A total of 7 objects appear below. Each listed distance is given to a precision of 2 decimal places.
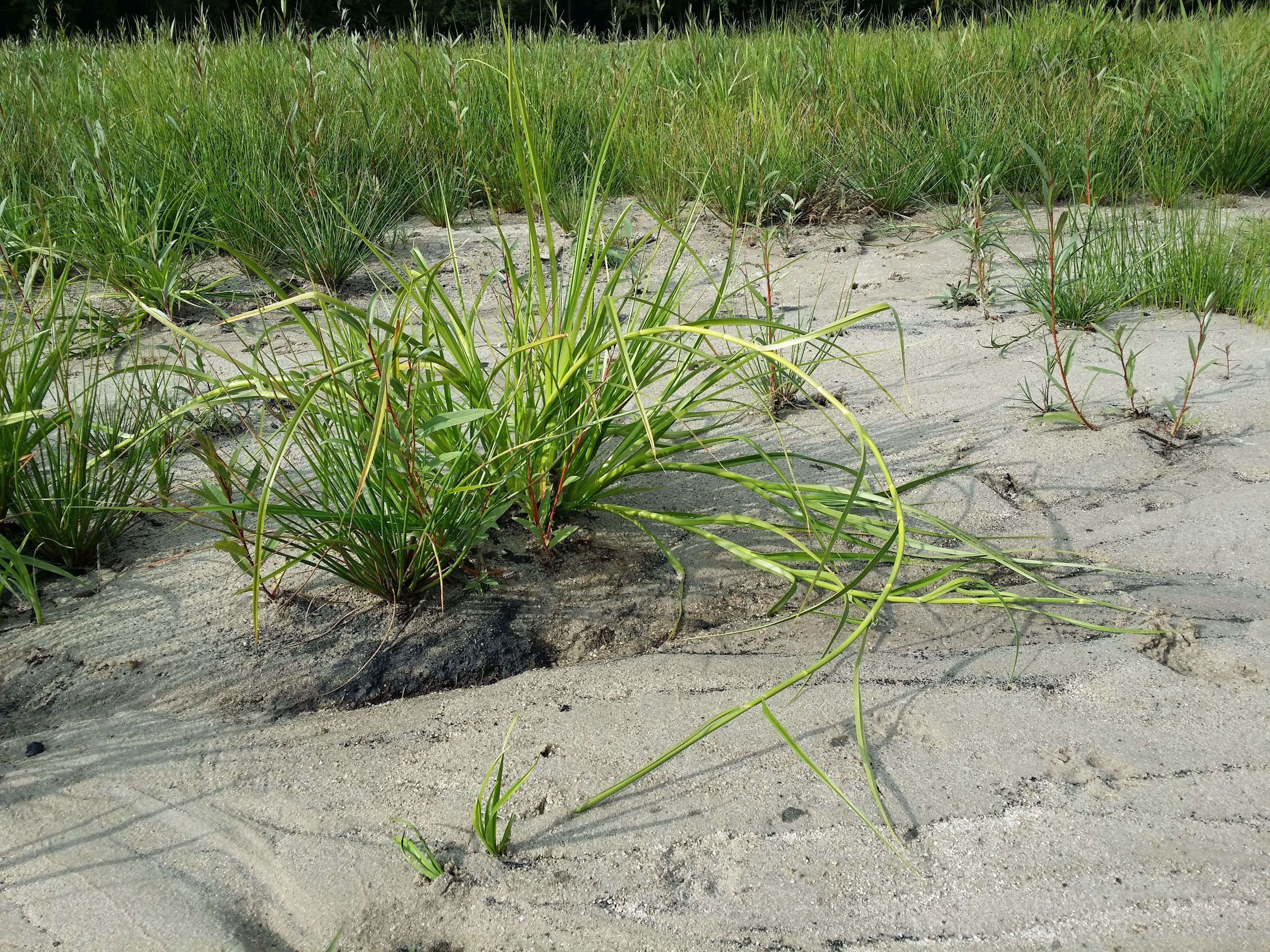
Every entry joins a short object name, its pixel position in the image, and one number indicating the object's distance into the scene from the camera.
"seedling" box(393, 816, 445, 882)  1.13
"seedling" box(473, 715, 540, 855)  1.13
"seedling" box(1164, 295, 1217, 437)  1.95
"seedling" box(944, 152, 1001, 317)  2.68
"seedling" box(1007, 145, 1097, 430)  1.96
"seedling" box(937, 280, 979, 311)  2.85
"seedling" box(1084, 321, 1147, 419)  2.02
